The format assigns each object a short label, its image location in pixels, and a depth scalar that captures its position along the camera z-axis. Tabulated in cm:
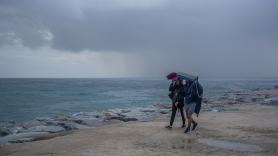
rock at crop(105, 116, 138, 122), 2008
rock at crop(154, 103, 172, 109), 3113
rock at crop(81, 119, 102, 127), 1843
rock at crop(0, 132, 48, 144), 1295
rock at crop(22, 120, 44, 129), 1944
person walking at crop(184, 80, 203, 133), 1245
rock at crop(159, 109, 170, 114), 2525
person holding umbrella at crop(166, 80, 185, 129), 1302
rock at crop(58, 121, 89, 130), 1661
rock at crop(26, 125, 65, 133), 1557
